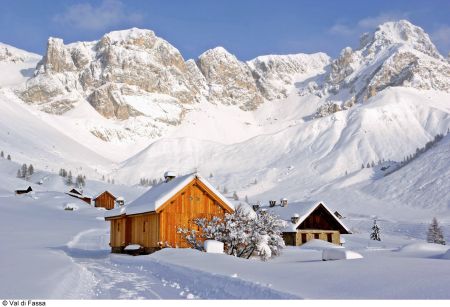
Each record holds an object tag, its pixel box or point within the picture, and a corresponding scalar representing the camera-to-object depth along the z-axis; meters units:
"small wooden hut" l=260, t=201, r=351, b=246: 55.16
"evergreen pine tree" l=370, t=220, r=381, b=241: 80.44
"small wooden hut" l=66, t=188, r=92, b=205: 121.39
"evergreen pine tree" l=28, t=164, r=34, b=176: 158.43
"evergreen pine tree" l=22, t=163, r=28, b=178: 151.50
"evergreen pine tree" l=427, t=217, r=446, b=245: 82.06
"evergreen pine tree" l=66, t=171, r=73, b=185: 153.76
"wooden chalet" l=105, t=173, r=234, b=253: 31.78
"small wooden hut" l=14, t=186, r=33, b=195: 104.38
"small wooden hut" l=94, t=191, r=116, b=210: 113.69
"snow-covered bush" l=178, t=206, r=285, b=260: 27.31
